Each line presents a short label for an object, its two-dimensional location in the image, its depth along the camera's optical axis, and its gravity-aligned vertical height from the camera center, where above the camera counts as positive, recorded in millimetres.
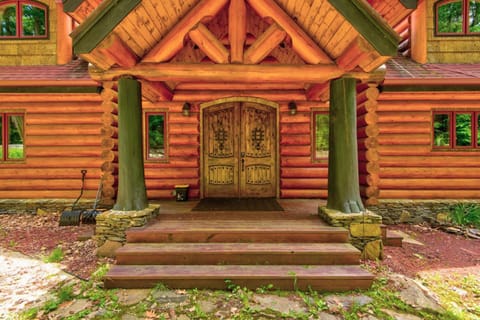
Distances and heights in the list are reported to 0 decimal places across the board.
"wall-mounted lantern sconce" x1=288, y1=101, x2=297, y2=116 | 6311 +1292
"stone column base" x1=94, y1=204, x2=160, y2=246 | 3810 -964
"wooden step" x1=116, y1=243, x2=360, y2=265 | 3318 -1272
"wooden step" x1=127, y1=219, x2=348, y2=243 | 3643 -1082
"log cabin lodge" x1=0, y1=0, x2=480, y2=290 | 5766 +854
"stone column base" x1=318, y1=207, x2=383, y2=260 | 3766 -1062
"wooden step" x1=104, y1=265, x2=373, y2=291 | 2990 -1427
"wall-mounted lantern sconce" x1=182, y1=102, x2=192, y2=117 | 6313 +1265
